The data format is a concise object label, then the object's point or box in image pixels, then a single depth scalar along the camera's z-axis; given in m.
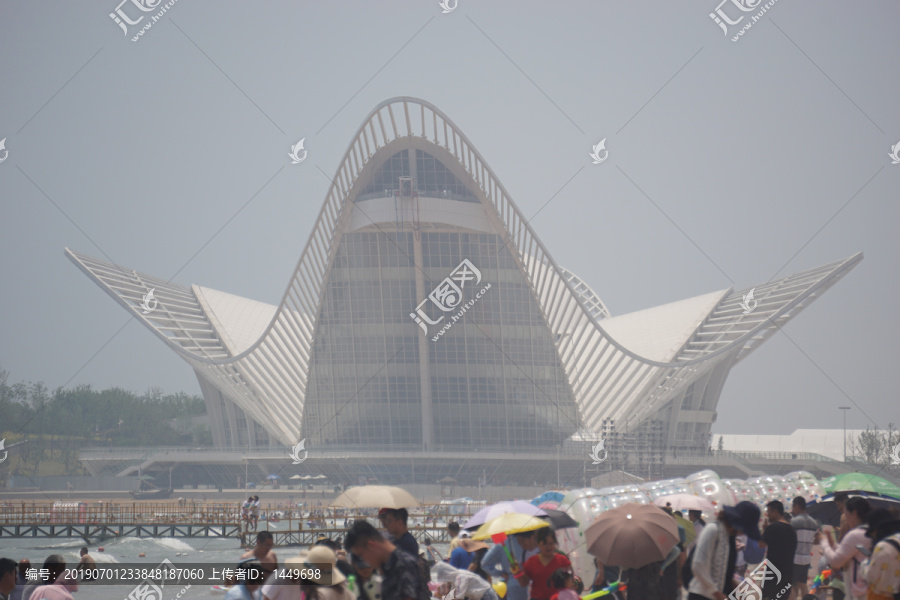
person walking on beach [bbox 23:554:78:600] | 10.08
